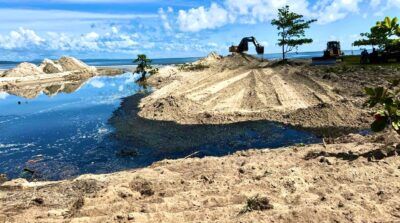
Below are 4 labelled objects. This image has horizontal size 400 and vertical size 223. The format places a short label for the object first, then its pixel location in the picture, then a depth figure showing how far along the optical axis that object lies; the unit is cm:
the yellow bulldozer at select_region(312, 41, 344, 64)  5132
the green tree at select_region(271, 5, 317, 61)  5466
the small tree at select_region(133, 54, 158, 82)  5891
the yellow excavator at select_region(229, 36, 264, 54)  5994
